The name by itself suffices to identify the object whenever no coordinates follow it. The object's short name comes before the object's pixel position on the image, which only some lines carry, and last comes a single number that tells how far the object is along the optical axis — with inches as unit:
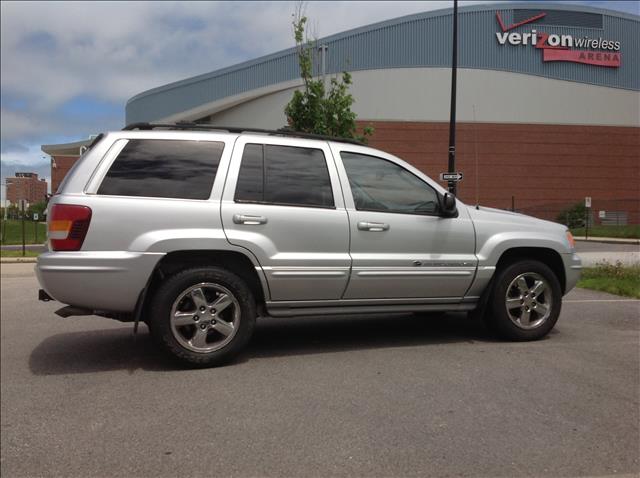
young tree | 614.9
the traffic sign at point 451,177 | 664.2
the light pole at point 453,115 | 721.6
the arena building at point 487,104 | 1459.2
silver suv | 169.8
